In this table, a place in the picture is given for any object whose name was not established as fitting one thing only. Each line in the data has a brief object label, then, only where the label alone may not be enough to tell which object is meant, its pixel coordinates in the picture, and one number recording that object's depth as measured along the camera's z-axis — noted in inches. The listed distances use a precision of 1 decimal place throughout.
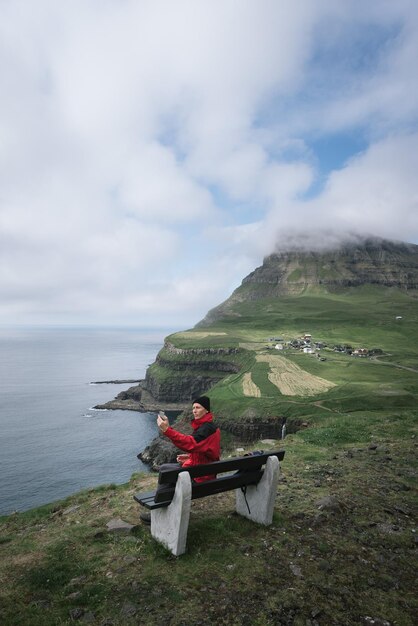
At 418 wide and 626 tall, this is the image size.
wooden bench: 303.3
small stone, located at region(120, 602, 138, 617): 239.8
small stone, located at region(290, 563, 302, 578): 275.3
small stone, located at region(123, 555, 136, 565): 297.9
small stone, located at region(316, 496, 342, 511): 375.6
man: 332.2
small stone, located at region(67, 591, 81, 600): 257.9
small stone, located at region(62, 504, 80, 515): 458.9
